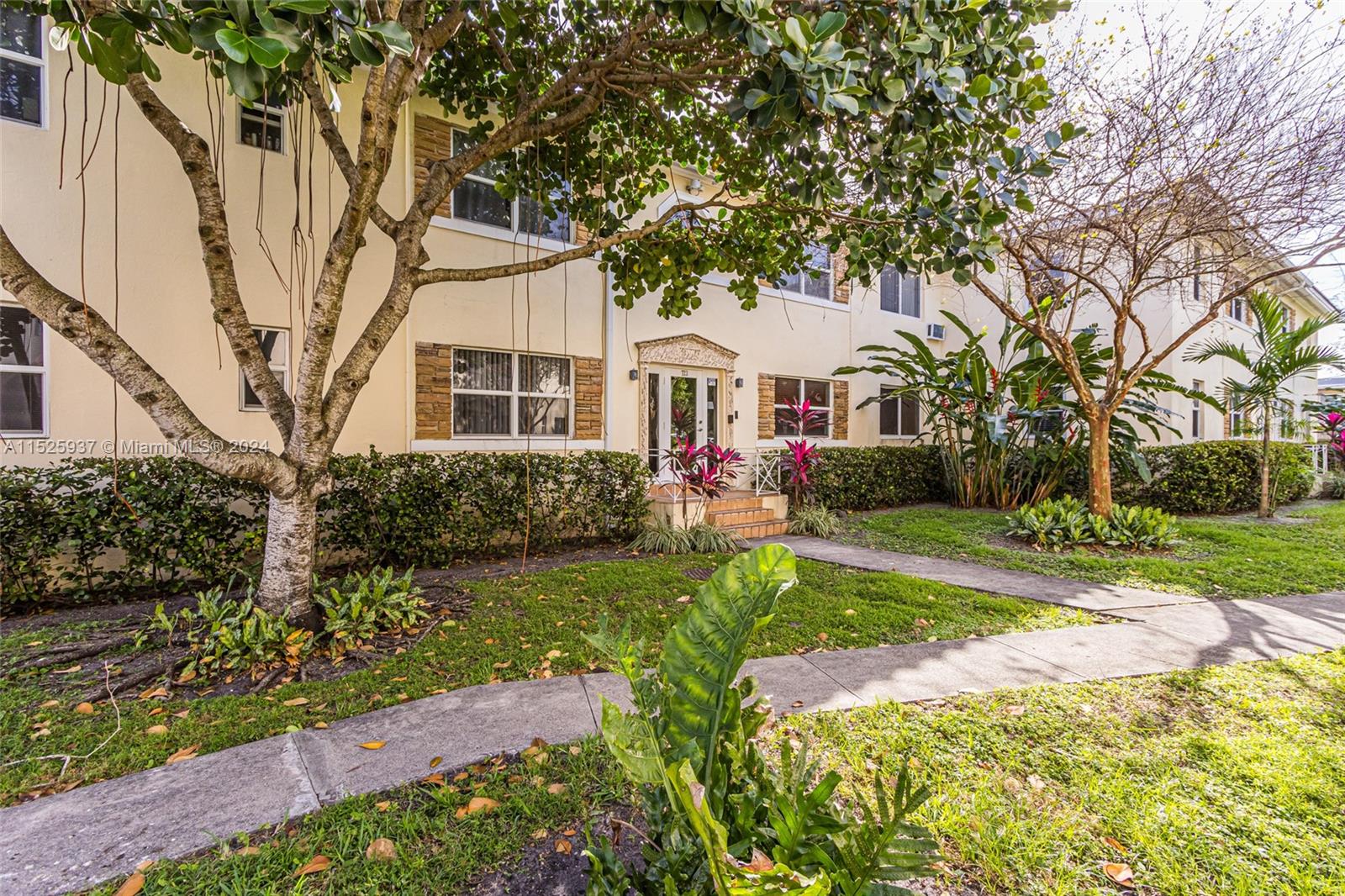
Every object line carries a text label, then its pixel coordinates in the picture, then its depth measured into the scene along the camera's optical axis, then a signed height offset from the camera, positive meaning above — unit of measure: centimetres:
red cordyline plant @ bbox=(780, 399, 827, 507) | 980 -28
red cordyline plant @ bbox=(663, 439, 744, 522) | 814 -34
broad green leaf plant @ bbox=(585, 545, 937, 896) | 133 -87
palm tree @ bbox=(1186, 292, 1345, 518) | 898 +153
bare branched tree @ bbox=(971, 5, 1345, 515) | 612 +341
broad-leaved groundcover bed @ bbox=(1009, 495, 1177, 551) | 732 -108
